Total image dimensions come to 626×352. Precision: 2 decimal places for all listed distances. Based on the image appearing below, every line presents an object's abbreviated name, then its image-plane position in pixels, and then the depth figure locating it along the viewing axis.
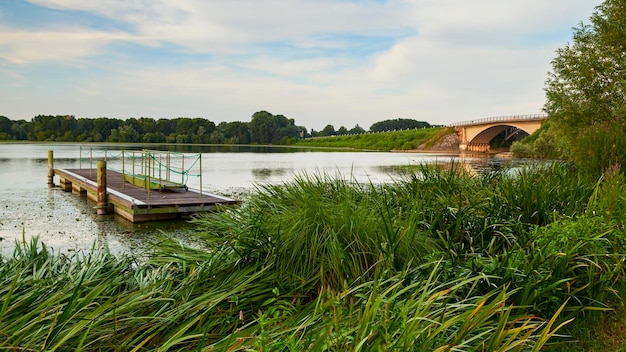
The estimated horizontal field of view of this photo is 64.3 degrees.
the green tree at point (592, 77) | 18.67
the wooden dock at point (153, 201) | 13.25
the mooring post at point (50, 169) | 22.88
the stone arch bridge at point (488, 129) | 56.38
